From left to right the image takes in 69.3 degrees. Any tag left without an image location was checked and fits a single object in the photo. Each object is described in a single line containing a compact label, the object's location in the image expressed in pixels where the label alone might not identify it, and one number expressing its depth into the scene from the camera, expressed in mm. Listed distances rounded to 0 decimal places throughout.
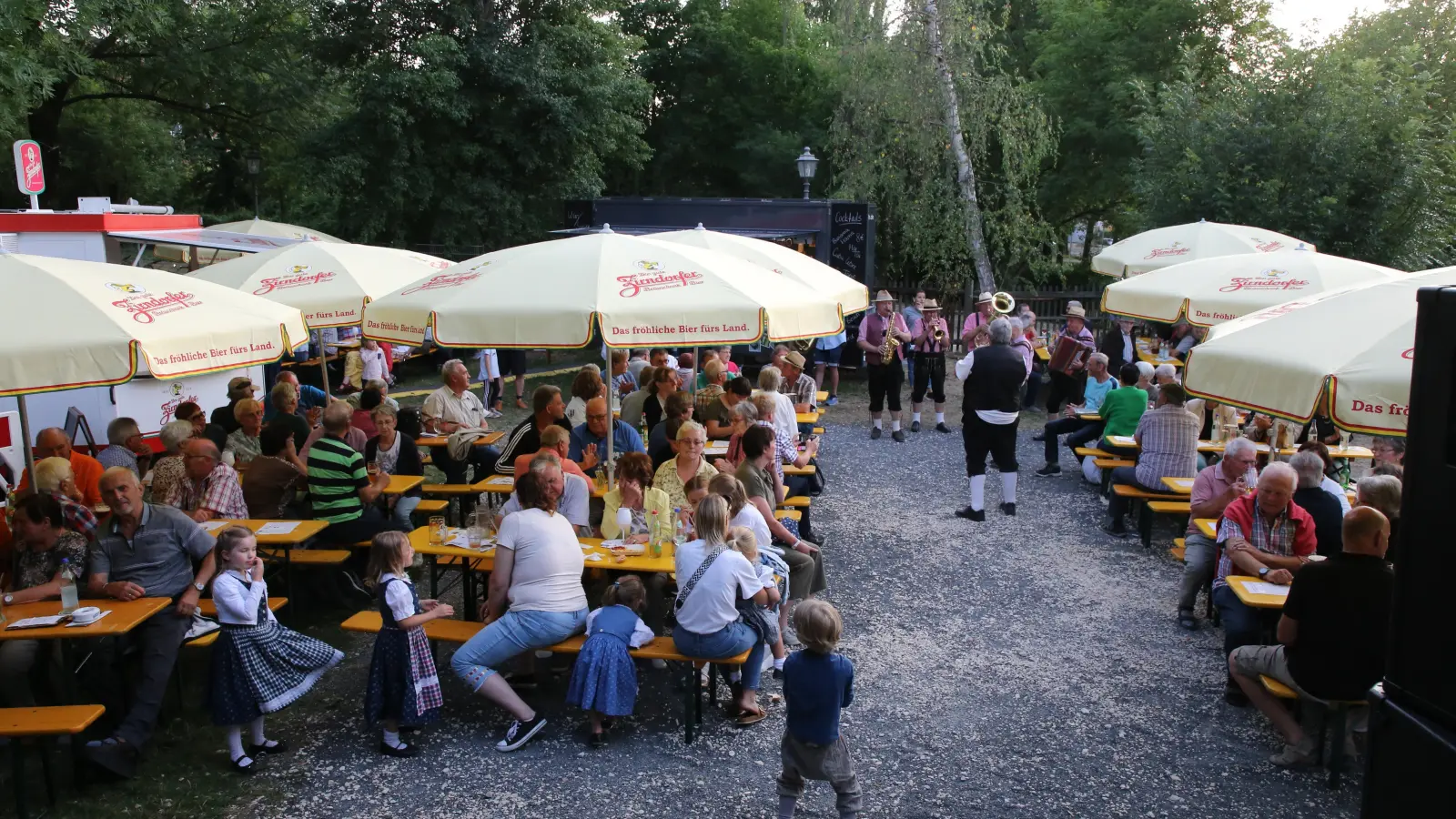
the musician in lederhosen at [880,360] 12805
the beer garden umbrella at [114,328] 5035
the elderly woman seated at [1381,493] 5812
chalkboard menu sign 17453
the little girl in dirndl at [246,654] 5195
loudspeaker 1995
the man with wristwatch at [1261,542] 6012
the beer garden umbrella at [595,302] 6184
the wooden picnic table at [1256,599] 5656
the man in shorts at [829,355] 15125
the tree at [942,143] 19266
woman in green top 10172
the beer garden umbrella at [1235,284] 8734
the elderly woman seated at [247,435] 8523
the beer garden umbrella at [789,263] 8617
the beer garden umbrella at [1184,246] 13398
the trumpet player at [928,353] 13484
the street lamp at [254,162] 24469
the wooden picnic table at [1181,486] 8453
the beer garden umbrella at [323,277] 9016
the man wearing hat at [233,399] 8961
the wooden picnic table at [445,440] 9625
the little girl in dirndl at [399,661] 5328
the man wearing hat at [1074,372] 13123
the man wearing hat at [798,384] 10859
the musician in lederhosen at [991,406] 9484
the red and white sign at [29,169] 12141
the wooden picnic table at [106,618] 5098
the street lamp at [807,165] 19594
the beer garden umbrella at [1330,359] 4430
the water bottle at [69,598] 5250
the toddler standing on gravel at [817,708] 4570
